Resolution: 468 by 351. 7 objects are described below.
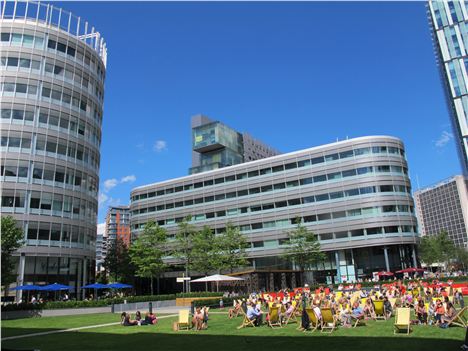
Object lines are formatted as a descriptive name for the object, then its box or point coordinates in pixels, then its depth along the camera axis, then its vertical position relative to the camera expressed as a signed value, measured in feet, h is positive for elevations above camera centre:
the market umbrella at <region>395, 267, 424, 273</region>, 201.14 +7.80
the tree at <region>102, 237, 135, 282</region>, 256.52 +26.20
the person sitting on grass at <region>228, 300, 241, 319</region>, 84.19 -2.50
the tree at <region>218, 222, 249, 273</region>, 203.31 +23.79
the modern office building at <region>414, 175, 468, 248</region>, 593.05 +105.74
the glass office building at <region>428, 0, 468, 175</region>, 310.65 +173.75
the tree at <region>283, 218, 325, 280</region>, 203.10 +19.93
